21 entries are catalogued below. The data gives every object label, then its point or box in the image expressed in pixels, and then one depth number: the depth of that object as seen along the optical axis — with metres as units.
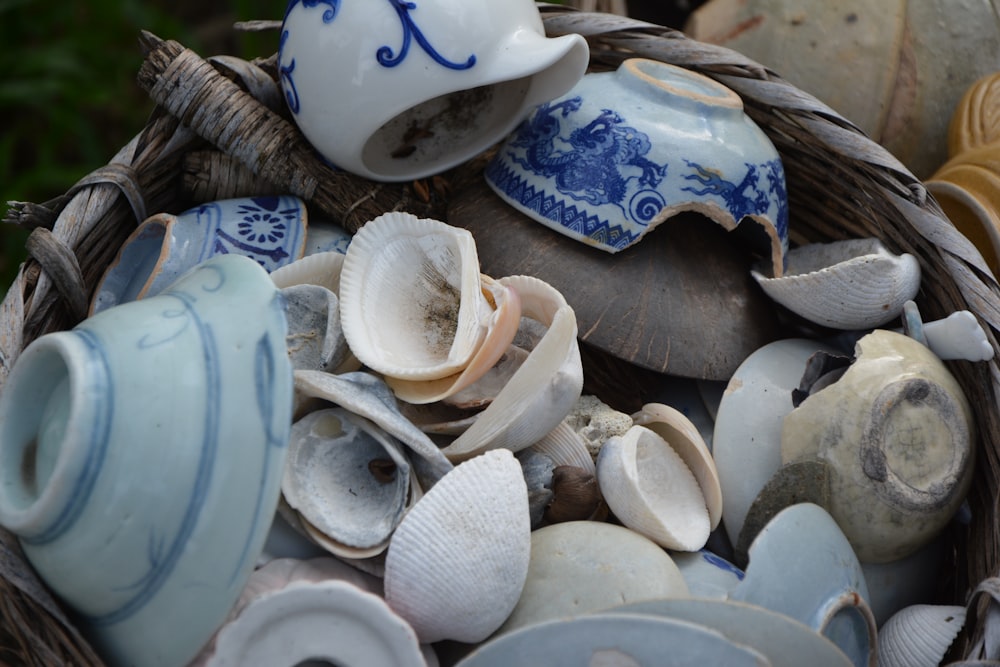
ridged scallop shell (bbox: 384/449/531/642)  0.62
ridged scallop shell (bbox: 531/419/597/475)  0.76
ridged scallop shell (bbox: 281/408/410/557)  0.65
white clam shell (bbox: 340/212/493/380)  0.74
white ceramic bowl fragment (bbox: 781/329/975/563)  0.74
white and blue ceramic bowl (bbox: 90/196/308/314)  0.79
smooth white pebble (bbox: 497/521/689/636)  0.67
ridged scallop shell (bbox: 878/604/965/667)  0.70
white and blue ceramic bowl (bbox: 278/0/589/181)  0.77
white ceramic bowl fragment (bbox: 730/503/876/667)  0.67
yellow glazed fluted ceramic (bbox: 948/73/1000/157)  1.04
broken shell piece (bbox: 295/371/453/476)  0.68
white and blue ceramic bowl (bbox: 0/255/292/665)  0.54
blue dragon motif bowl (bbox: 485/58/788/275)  0.83
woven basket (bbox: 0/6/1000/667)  0.76
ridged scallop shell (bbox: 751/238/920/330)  0.81
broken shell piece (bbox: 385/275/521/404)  0.70
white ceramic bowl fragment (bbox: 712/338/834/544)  0.79
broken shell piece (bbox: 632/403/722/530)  0.77
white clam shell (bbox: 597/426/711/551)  0.73
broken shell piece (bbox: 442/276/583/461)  0.70
